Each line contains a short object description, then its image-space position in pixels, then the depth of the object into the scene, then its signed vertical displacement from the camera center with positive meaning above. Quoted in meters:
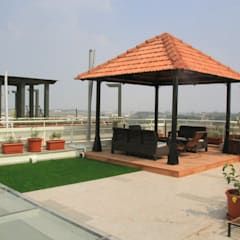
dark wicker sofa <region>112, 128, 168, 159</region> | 8.59 -0.85
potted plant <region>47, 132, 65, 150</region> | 9.57 -0.96
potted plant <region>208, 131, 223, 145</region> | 11.91 -0.91
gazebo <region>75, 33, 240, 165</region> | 7.90 +1.14
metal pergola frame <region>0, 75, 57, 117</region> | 19.99 +1.26
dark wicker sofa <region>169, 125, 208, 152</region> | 9.86 -0.73
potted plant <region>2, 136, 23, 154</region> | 8.72 -0.99
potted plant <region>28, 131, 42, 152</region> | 9.20 -0.97
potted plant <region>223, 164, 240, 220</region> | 4.28 -1.14
